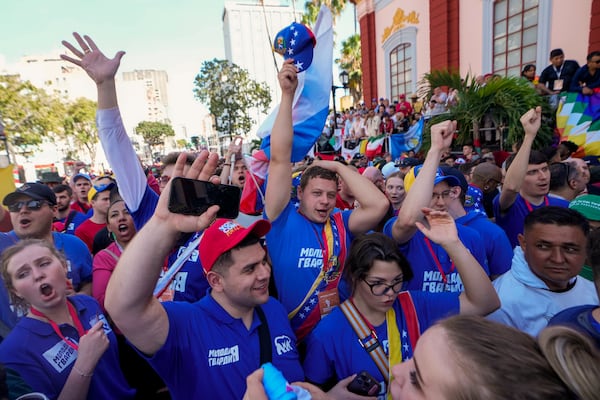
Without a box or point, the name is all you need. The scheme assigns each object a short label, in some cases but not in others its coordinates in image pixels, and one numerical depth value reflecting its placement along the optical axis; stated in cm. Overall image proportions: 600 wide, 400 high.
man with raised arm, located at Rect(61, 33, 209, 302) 186
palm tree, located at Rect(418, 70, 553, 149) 677
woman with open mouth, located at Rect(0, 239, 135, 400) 160
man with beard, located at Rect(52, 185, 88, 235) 419
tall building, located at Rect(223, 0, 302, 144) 6850
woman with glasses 171
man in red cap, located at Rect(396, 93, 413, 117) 1174
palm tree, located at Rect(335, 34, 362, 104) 2973
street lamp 1273
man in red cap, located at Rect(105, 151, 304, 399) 117
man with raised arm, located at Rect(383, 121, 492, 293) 211
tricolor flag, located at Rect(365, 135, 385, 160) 1094
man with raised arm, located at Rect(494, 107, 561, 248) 284
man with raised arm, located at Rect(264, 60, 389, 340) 218
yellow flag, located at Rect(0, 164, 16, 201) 434
